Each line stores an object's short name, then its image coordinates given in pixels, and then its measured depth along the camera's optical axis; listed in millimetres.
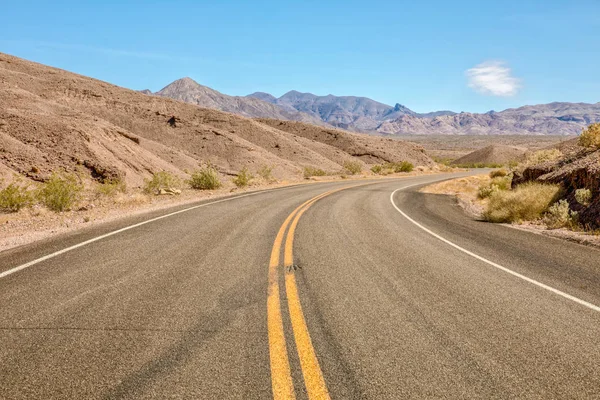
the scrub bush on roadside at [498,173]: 29541
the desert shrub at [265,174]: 31509
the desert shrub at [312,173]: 40125
